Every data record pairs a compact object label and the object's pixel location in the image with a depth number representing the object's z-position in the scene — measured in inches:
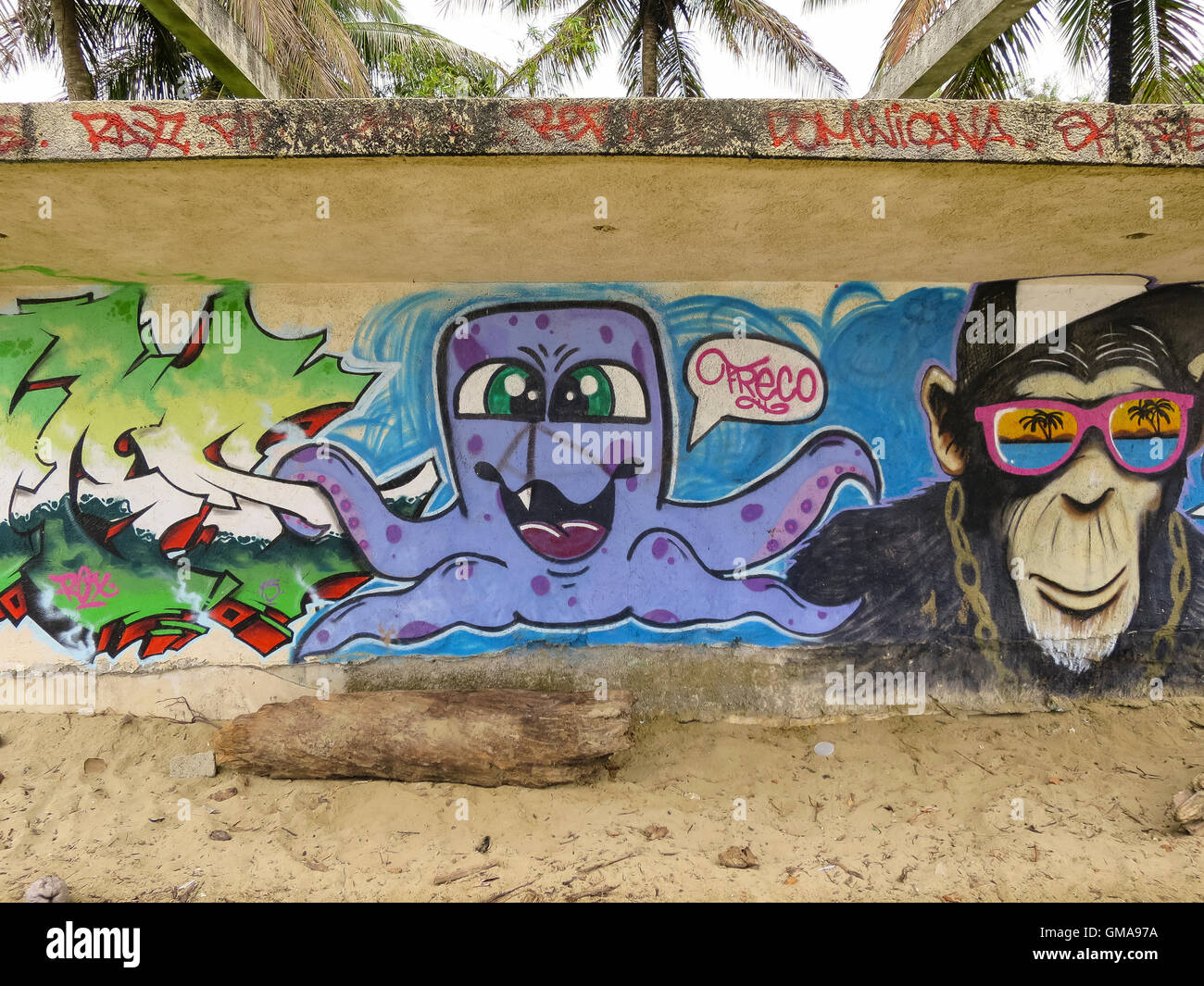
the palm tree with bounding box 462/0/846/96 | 418.3
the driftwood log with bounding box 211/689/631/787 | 150.9
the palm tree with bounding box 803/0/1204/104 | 267.3
